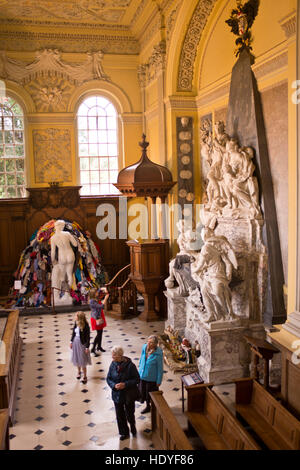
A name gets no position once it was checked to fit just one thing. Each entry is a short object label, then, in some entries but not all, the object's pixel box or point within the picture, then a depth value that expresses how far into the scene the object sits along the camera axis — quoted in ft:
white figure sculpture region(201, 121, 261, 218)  27.63
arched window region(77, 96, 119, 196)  51.52
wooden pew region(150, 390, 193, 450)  15.89
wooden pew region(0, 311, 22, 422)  21.36
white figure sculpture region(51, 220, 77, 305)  42.60
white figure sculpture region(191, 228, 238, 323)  25.68
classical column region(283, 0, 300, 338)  18.92
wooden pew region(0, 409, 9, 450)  16.24
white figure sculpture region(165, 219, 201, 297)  32.89
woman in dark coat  19.42
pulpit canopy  38.73
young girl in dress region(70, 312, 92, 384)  25.46
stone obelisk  26.35
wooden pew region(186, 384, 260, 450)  15.56
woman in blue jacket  21.16
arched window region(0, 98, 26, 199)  49.19
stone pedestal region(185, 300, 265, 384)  25.63
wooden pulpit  37.35
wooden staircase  38.86
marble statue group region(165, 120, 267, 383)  25.80
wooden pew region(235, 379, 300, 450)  16.39
